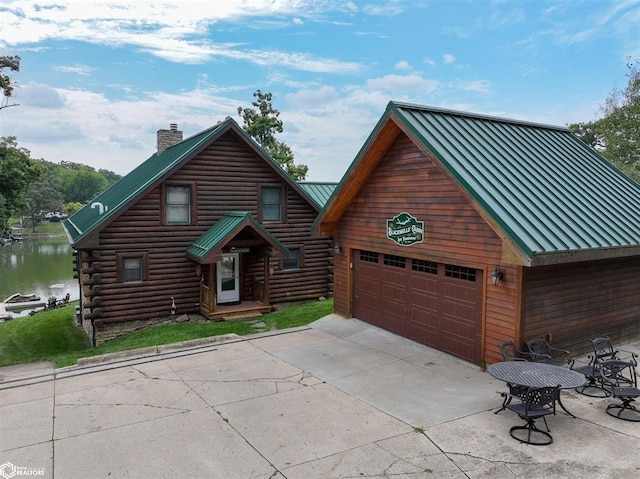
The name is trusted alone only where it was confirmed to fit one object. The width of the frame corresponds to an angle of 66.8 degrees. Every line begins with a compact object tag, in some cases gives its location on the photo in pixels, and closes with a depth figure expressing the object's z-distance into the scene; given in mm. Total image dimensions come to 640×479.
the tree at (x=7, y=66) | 25625
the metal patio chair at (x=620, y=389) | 7496
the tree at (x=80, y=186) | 125956
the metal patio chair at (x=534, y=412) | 6789
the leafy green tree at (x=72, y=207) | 84919
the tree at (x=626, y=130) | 28500
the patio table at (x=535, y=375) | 6954
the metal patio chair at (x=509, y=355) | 7684
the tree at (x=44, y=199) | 100000
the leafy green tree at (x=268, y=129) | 41906
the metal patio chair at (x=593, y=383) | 8375
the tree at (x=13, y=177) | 27844
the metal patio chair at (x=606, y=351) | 8805
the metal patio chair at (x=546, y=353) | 8844
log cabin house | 15281
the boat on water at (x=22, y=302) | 30453
